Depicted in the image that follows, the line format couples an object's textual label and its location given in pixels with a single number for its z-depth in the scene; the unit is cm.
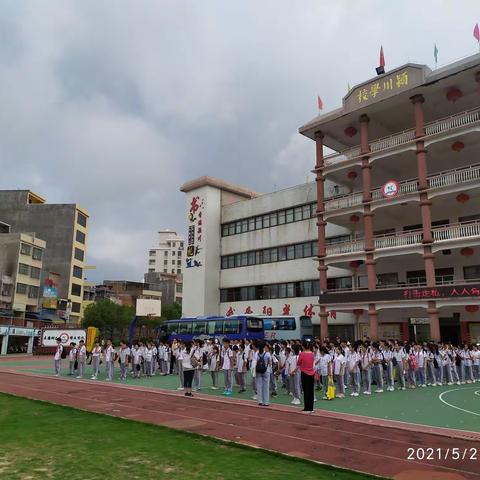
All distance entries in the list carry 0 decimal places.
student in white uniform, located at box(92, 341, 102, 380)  2122
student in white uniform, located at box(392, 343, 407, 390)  1708
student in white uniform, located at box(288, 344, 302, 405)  1380
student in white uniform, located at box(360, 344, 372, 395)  1581
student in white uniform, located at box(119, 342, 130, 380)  2155
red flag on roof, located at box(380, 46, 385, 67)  3067
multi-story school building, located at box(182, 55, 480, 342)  2673
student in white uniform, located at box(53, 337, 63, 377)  2193
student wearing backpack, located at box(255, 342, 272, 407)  1310
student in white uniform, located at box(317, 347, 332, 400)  1471
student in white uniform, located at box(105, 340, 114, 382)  2073
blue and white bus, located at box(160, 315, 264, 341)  2997
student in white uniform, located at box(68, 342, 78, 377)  2225
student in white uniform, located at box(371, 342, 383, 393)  1628
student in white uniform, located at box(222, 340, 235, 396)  1572
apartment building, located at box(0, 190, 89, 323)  6619
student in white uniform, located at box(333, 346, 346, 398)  1488
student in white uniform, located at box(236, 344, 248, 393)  1606
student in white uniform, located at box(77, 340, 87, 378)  2150
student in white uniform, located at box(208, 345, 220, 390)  1719
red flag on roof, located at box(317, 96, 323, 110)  3488
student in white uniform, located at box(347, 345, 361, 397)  1539
